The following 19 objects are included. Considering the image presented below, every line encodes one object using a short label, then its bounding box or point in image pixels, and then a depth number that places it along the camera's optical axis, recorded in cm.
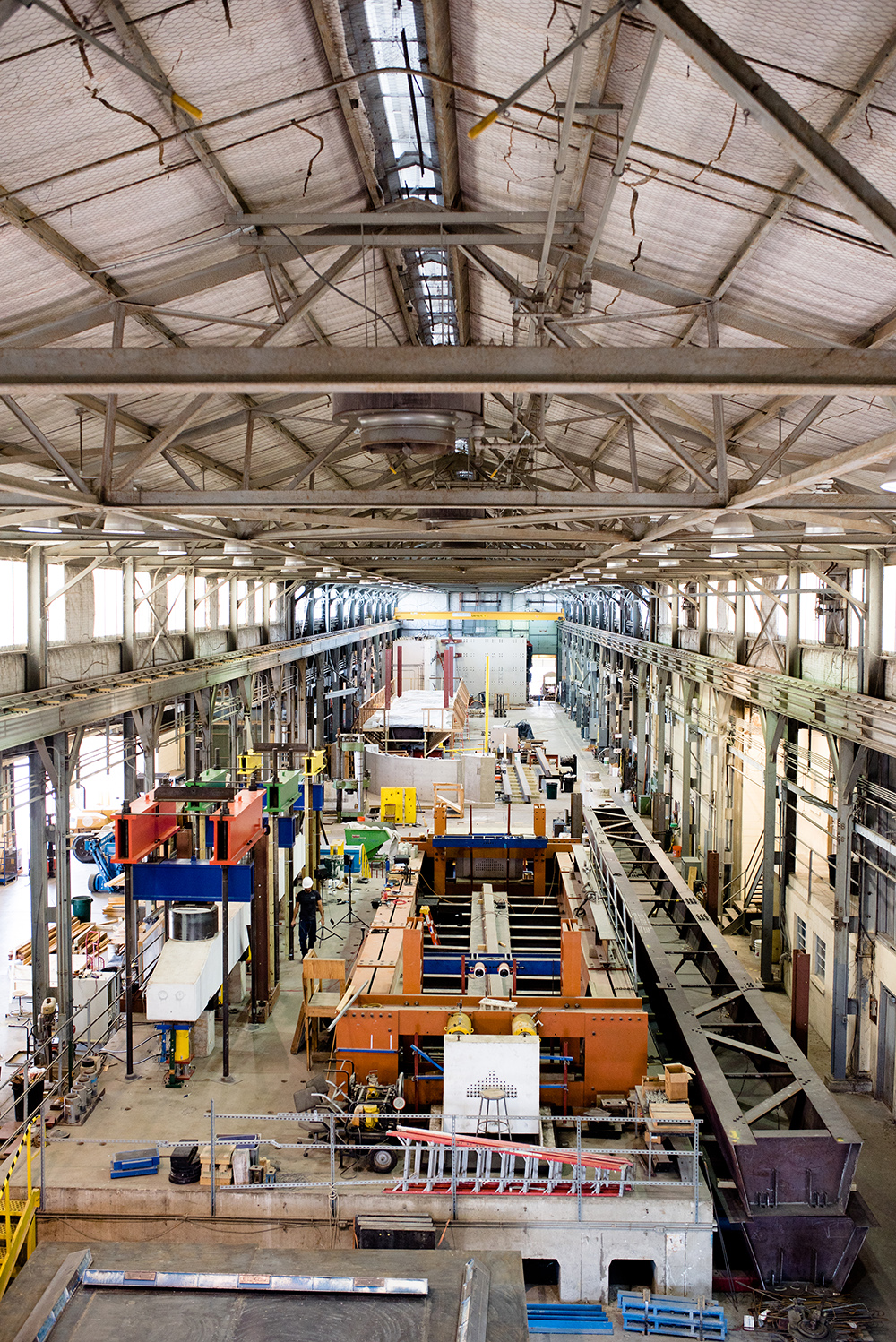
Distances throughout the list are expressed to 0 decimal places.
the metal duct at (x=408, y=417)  748
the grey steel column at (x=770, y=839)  1711
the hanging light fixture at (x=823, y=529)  1190
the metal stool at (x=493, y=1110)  905
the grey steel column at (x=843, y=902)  1367
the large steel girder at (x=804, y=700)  1199
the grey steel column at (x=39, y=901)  1276
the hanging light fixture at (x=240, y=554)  1532
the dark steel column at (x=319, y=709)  3456
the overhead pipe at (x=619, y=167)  406
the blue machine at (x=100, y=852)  2177
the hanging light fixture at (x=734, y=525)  864
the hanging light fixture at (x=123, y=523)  917
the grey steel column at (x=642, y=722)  3138
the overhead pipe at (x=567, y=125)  373
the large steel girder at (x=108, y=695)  1199
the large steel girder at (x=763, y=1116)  896
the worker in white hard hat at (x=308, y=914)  1502
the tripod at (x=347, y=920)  1698
